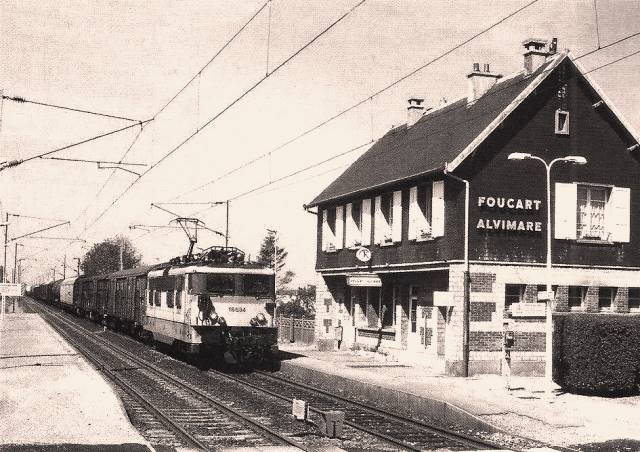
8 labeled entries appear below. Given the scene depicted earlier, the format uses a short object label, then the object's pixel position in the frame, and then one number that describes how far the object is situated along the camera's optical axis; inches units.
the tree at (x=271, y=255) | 3895.2
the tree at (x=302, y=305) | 2042.3
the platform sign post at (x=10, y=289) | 871.1
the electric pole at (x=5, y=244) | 1638.8
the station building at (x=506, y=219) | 874.1
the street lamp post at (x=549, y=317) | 668.1
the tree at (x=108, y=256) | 4077.3
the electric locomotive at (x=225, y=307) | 872.9
